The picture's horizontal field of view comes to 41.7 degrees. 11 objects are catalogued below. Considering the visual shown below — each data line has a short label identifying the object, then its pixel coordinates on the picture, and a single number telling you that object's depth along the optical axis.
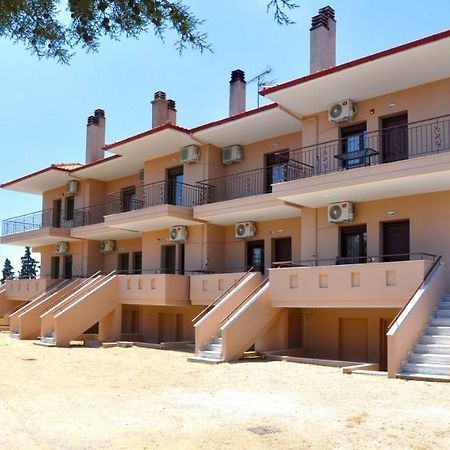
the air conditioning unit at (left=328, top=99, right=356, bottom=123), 18.30
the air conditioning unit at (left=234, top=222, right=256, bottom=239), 22.48
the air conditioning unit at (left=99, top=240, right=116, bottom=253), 30.34
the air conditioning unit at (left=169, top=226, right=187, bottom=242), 24.41
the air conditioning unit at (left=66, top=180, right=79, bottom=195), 32.09
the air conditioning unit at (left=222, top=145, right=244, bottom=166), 23.42
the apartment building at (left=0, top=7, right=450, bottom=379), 15.62
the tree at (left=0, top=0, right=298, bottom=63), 6.12
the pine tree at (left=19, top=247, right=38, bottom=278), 73.69
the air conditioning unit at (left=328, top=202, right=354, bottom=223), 18.11
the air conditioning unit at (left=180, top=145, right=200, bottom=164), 24.16
